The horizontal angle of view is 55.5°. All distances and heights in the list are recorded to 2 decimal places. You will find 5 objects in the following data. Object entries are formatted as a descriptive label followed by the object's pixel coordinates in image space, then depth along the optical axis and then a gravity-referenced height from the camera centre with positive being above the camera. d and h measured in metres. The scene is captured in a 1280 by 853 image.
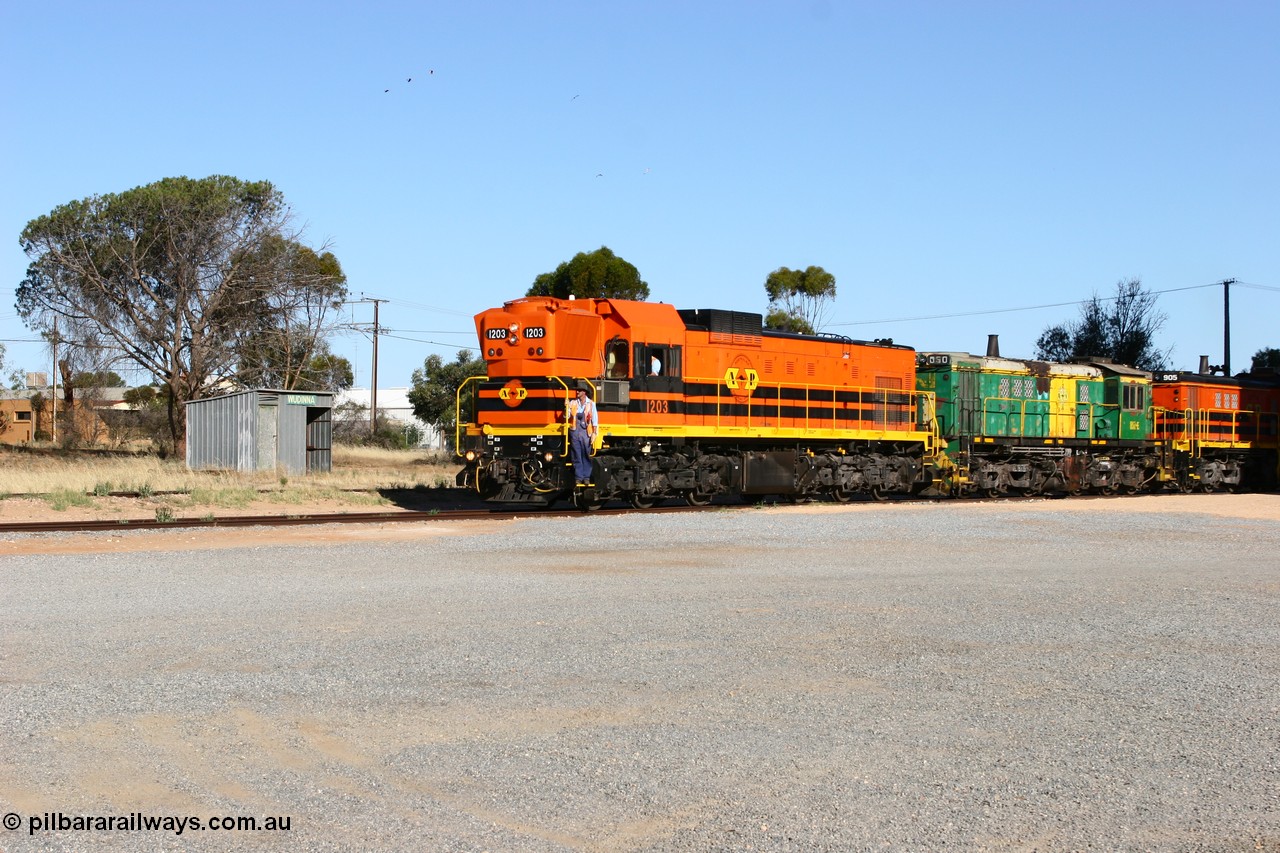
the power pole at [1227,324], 55.81 +5.51
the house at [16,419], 63.21 +1.15
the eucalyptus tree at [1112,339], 57.81 +5.05
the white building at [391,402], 97.78 +3.27
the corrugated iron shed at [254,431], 33.12 +0.24
